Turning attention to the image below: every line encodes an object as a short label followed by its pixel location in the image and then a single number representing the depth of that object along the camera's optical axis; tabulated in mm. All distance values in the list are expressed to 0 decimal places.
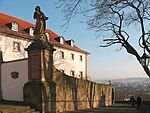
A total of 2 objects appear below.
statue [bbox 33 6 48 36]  20391
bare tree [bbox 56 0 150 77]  15586
